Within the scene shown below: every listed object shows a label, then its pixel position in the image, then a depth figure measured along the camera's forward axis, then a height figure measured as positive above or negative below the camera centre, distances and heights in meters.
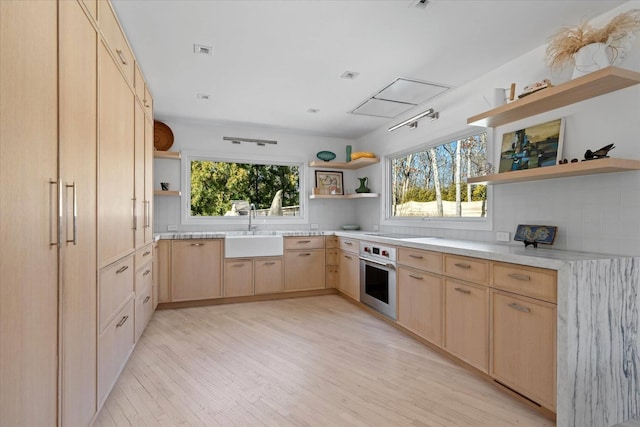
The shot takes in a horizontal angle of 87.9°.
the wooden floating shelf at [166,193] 4.16 +0.25
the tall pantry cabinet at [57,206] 1.00 +0.03
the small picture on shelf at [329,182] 5.36 +0.50
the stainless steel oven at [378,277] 3.39 -0.71
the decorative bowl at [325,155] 5.23 +0.91
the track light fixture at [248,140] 4.85 +1.08
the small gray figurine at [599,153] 1.96 +0.36
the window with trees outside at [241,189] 4.81 +0.36
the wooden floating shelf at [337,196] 4.99 +0.26
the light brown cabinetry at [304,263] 4.55 -0.71
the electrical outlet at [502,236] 2.77 -0.19
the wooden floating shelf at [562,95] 1.86 +0.76
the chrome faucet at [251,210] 4.92 +0.04
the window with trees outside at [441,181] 3.25 +0.38
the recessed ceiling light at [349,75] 3.03 +1.28
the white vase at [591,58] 1.93 +0.92
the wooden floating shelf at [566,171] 1.86 +0.27
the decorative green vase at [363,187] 5.05 +0.40
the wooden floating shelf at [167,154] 4.23 +0.75
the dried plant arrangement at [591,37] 1.88 +1.06
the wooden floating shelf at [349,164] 4.80 +0.75
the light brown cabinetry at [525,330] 1.84 -0.71
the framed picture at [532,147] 2.40 +0.51
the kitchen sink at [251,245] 4.25 -0.43
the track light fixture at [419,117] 3.42 +1.02
